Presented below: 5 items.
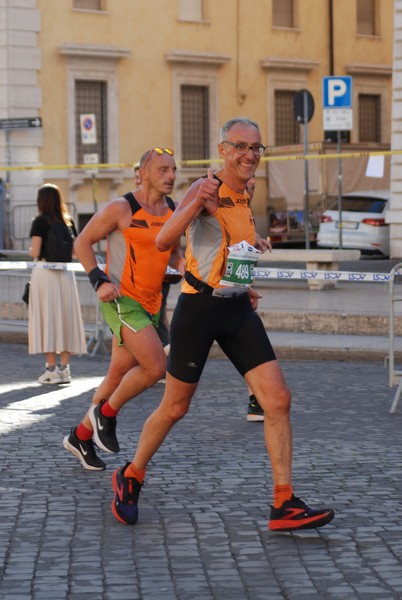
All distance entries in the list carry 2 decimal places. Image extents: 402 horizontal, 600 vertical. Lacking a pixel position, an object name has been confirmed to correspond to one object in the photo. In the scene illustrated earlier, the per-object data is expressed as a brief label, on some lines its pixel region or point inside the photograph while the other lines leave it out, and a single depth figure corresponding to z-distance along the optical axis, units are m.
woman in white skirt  13.38
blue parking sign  25.33
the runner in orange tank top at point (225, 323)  7.13
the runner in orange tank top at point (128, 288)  8.73
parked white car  30.28
